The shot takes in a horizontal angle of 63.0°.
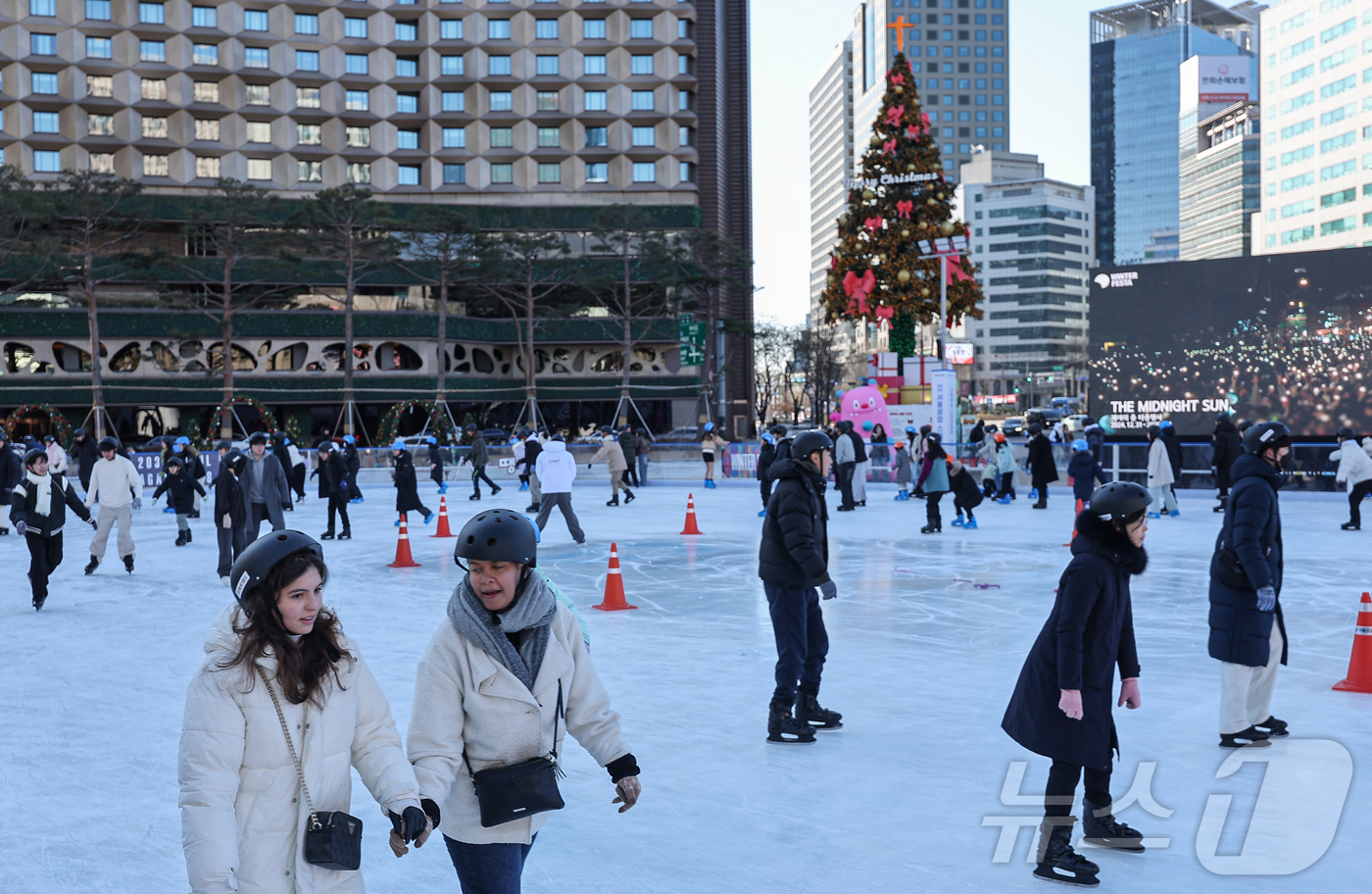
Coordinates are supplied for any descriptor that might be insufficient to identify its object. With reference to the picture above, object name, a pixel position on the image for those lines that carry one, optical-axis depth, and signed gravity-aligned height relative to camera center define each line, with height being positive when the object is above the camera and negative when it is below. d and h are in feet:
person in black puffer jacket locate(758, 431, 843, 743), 20.11 -3.14
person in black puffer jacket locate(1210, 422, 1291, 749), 19.20 -3.51
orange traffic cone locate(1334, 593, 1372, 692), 23.45 -5.52
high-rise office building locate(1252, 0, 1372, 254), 285.64 +72.27
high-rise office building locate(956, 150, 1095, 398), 476.54 +52.42
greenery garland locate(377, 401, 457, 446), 151.84 -3.14
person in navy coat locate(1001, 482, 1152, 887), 14.20 -3.43
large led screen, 77.41 +3.78
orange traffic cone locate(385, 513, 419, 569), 46.52 -6.33
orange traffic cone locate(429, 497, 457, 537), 57.77 -6.31
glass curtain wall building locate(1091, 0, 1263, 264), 563.89 +148.22
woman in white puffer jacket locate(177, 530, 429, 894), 8.38 -2.61
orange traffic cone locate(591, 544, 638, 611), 35.68 -6.15
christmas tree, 119.65 +18.14
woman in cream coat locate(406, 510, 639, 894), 9.55 -2.48
